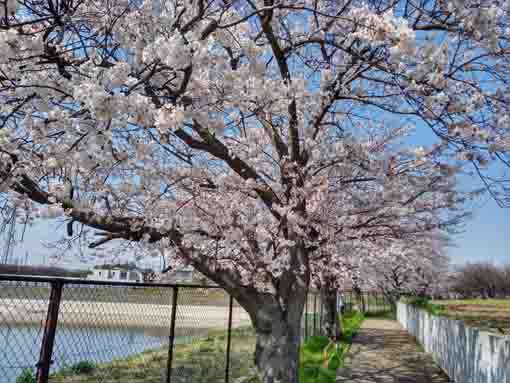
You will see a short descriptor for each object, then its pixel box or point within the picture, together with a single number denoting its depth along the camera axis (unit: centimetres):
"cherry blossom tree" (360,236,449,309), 1605
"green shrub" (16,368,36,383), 450
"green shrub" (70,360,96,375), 557
